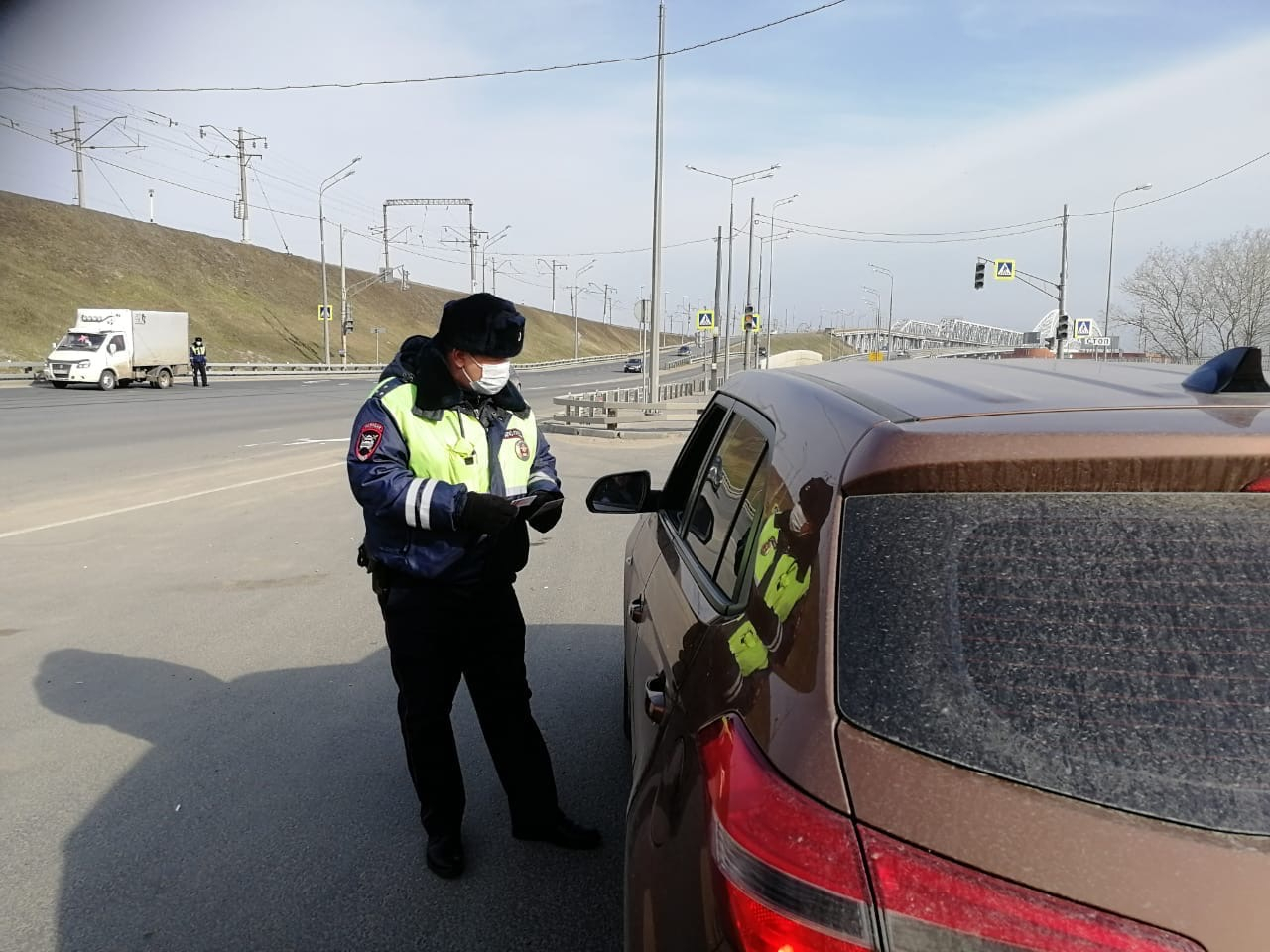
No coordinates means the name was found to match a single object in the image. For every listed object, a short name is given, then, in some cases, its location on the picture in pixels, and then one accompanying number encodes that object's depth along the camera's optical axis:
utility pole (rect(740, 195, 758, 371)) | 47.03
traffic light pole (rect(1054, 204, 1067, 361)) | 39.59
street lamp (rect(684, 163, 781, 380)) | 40.38
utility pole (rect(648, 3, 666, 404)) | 21.33
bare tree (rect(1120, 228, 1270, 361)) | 51.72
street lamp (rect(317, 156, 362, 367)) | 53.92
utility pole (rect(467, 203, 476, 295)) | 54.51
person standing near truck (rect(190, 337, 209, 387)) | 36.66
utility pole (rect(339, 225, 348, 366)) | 58.13
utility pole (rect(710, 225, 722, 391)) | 41.94
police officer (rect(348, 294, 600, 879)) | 2.97
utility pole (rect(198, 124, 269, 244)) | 60.81
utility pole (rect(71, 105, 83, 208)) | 64.90
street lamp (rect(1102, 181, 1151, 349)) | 47.09
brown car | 1.17
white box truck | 32.09
